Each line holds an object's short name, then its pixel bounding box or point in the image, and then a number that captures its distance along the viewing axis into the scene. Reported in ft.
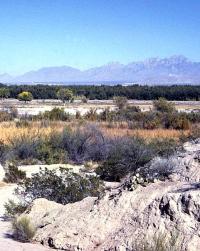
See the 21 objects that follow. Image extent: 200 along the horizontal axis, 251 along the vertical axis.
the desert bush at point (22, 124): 132.05
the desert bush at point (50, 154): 86.17
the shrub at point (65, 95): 356.24
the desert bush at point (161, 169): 43.48
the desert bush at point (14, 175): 66.90
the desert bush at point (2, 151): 84.23
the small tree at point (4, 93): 413.78
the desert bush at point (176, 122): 143.74
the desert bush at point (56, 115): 171.69
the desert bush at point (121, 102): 250.98
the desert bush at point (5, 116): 171.24
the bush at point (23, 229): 38.63
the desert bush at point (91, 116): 174.75
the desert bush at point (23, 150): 89.40
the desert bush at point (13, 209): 46.11
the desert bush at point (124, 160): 69.21
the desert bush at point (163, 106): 208.32
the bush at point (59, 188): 48.01
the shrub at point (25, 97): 360.87
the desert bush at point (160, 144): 76.03
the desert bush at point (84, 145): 89.76
